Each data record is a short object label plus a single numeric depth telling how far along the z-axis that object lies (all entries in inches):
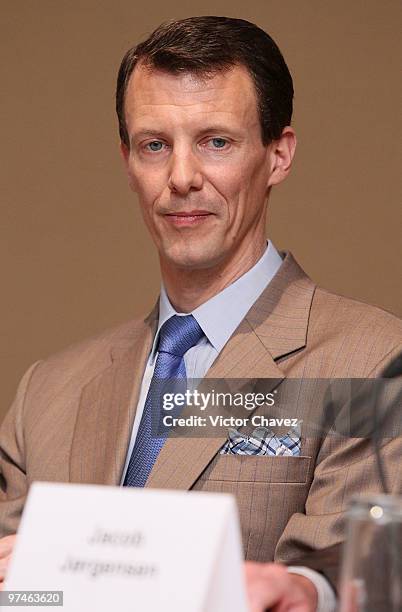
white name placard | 135.9
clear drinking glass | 130.9
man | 155.2
